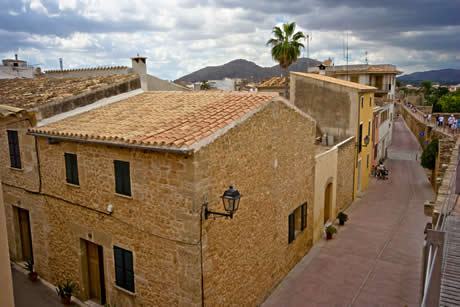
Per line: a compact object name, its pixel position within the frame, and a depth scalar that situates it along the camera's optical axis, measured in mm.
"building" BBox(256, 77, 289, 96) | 30970
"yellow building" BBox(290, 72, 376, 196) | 20516
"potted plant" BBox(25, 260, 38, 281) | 12016
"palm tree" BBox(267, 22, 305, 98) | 27328
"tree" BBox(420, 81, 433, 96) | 112875
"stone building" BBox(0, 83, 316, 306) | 8062
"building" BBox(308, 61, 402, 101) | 39344
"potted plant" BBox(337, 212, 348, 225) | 17391
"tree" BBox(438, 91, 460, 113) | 50438
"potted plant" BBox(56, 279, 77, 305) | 10586
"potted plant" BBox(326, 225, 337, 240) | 15633
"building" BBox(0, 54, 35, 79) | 25511
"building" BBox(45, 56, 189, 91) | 15594
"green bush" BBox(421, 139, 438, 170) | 24714
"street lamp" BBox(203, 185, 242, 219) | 7590
